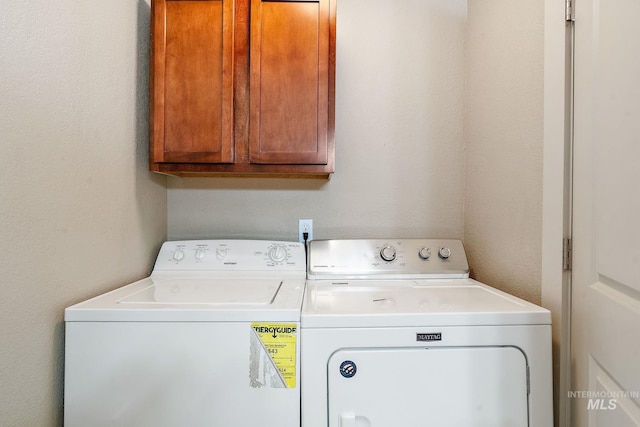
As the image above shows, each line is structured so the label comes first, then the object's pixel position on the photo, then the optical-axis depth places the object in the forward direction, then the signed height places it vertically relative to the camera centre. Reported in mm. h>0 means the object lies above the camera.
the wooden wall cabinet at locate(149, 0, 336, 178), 1280 +579
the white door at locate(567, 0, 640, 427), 723 -6
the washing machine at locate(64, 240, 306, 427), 860 -439
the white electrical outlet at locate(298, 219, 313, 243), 1635 -84
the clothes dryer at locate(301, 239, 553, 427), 860 -439
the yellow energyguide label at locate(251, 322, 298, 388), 857 -373
